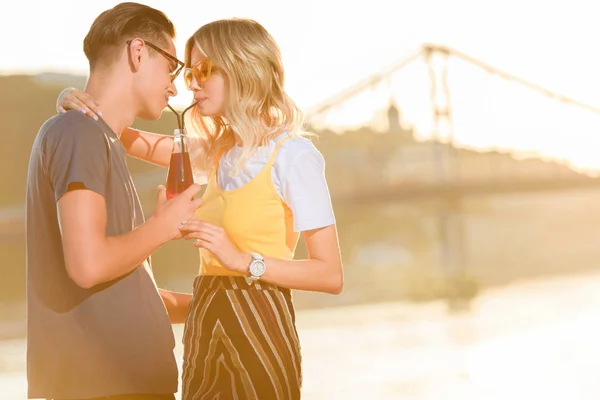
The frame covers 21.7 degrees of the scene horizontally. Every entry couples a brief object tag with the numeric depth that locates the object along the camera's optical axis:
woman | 3.37
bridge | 32.95
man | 3.19
